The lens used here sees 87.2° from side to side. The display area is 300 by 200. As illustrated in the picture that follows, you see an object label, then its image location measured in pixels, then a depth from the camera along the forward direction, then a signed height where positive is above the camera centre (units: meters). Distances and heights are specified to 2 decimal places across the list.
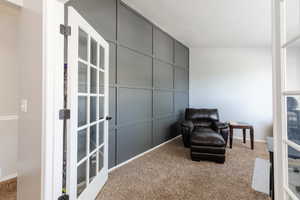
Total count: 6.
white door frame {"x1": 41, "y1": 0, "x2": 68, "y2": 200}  1.23 +0.00
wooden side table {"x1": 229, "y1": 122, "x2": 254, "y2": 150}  3.78 -0.63
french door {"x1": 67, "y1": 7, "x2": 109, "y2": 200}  1.42 -0.09
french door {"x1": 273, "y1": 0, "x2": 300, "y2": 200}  0.84 +0.01
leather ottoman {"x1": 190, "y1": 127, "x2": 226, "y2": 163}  2.87 -0.85
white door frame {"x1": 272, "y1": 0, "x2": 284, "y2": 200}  0.92 +0.00
